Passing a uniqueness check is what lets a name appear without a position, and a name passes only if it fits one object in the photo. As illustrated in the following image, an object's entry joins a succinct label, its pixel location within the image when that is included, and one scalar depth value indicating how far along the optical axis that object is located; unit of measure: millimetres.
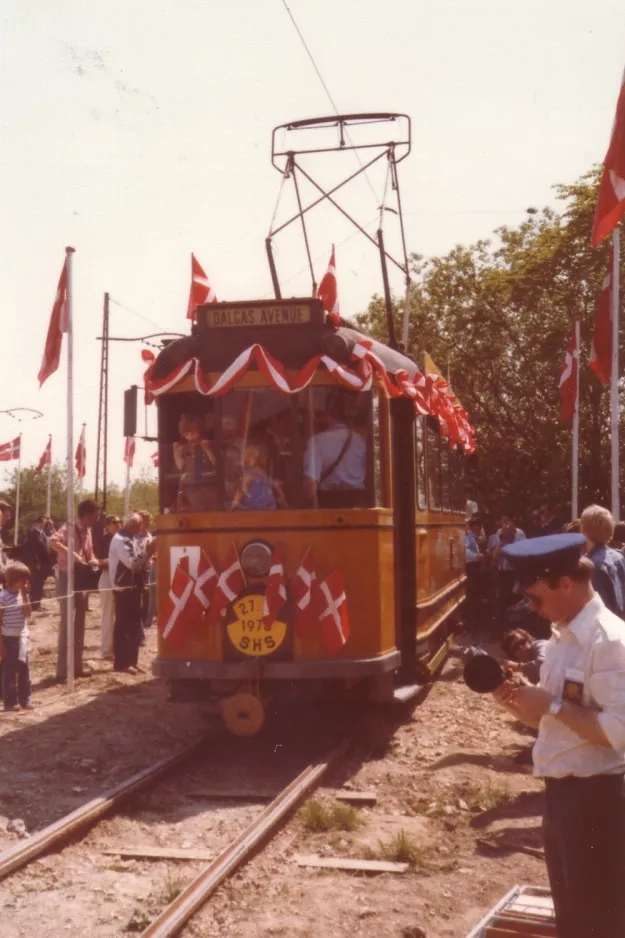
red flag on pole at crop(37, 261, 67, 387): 13406
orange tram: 9180
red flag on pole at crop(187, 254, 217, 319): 10227
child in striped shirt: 11008
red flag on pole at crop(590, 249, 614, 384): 15250
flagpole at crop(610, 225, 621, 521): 17794
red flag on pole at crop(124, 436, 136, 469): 15878
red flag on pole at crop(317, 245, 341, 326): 9680
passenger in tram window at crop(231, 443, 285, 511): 9438
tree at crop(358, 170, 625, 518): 29422
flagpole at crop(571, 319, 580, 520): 23875
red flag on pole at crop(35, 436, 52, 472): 35938
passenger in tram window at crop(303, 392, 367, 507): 9453
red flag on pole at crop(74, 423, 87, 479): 34781
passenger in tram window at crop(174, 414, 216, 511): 9656
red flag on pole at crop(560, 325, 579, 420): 22000
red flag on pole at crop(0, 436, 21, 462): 33844
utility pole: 32719
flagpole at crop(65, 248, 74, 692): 12625
